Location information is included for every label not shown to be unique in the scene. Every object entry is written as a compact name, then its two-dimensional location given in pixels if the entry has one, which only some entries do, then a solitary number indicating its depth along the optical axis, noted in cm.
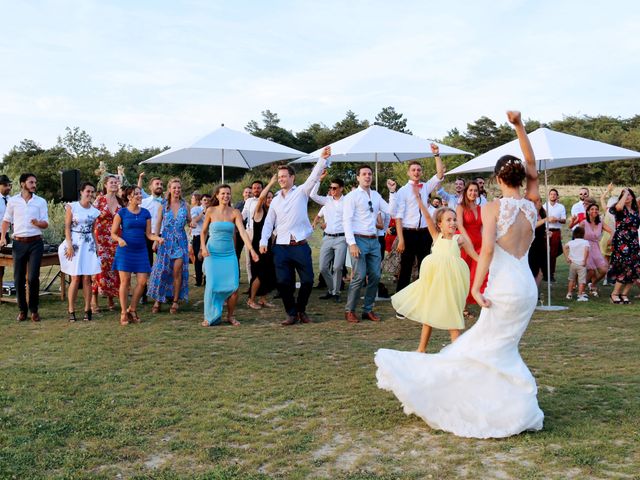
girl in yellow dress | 663
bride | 453
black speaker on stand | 1329
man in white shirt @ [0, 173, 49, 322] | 937
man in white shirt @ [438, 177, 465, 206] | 1133
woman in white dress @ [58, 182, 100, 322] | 934
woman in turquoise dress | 912
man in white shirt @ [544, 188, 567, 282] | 1273
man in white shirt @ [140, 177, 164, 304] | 1088
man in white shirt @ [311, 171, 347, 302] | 1092
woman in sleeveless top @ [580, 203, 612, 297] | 1147
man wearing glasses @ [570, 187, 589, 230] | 1295
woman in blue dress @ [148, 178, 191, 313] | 1018
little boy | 1122
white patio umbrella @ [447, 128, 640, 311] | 988
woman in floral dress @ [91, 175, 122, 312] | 1058
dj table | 1067
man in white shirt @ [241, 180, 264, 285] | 1153
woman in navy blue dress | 936
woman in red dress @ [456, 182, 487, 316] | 958
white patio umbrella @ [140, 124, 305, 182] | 1104
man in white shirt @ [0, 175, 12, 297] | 1020
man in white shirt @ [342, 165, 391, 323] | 921
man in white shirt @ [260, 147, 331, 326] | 895
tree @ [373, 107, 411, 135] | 7519
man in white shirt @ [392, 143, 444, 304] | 987
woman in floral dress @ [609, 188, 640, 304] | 1073
